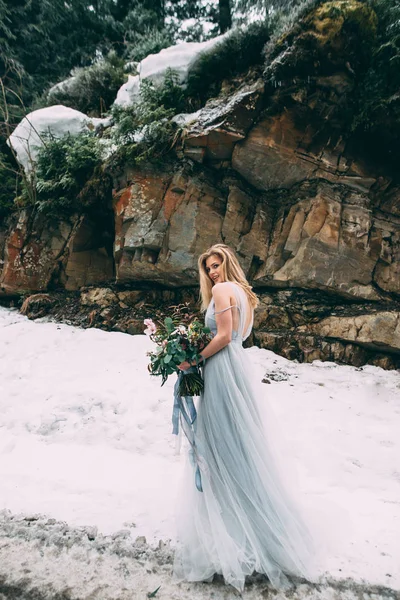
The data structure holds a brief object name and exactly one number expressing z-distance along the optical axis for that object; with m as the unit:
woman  2.22
